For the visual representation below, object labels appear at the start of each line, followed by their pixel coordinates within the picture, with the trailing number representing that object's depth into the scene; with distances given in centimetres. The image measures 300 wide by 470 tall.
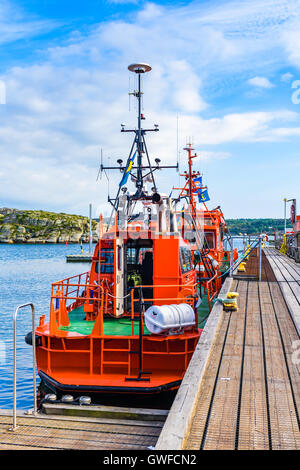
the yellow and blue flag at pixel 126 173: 1185
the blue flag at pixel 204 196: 2308
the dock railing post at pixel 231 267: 1283
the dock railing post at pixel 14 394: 575
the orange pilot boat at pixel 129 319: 859
